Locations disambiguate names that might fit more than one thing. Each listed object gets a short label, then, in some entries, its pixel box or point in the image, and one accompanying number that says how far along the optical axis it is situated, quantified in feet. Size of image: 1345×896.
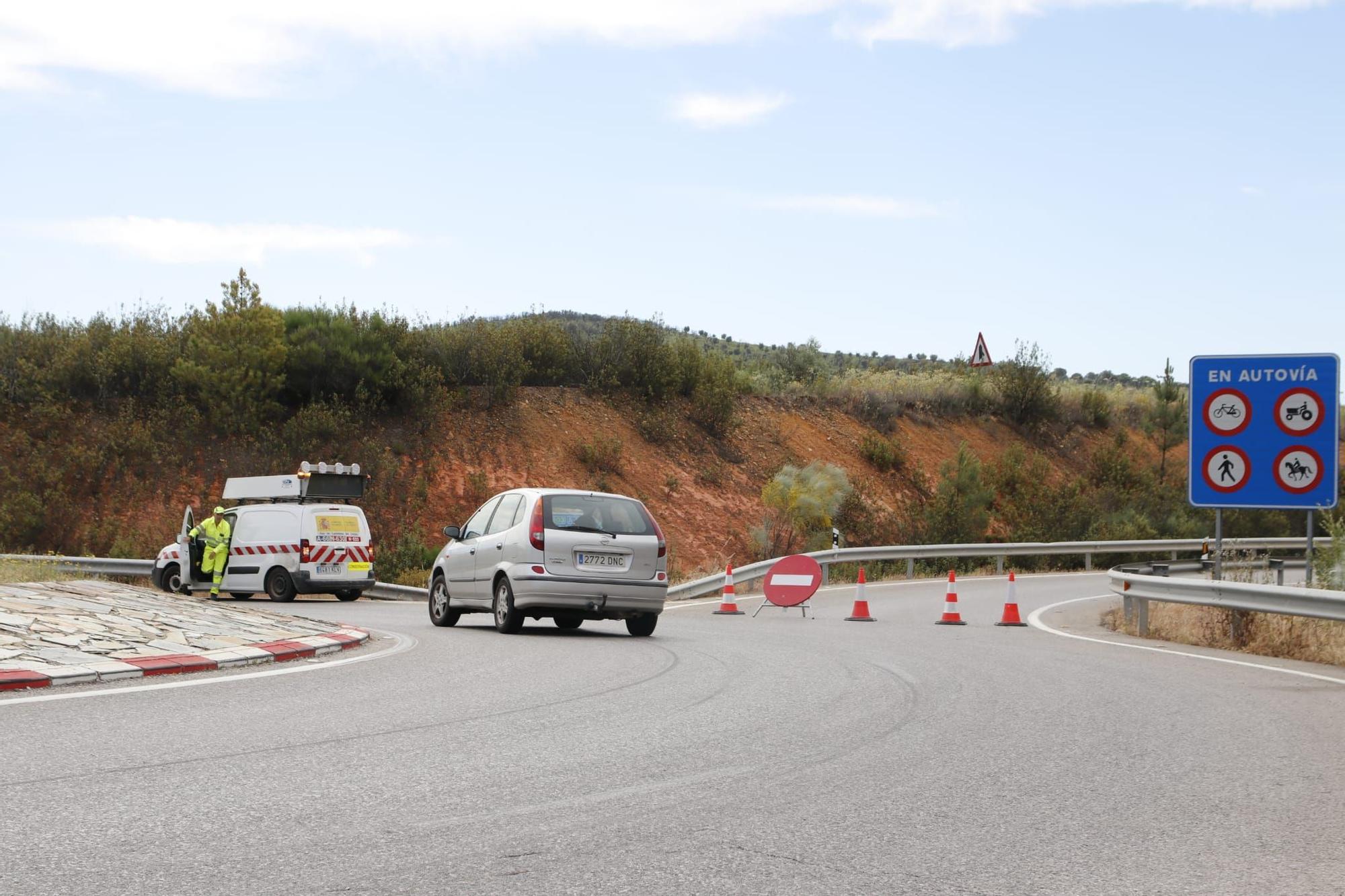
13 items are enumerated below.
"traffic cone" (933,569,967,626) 61.52
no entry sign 67.77
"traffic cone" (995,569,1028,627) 61.21
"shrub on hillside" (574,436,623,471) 141.90
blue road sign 51.29
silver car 51.47
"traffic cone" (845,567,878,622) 64.08
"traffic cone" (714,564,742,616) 70.95
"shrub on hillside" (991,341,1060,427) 192.54
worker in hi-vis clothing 83.61
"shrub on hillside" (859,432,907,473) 166.30
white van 83.35
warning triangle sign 171.53
